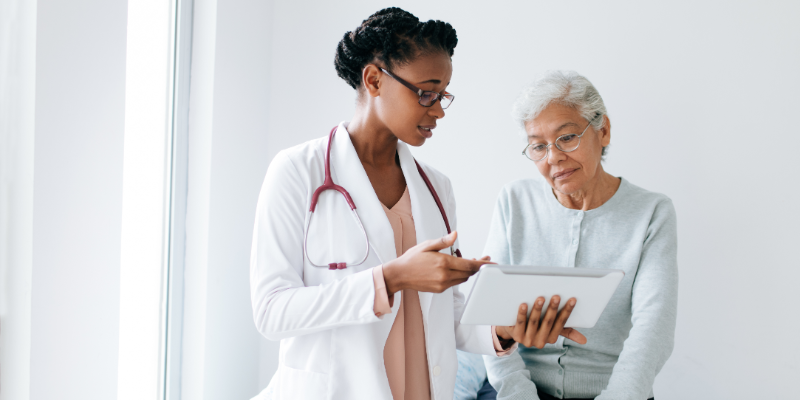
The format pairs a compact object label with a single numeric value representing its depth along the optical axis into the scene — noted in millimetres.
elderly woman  1403
